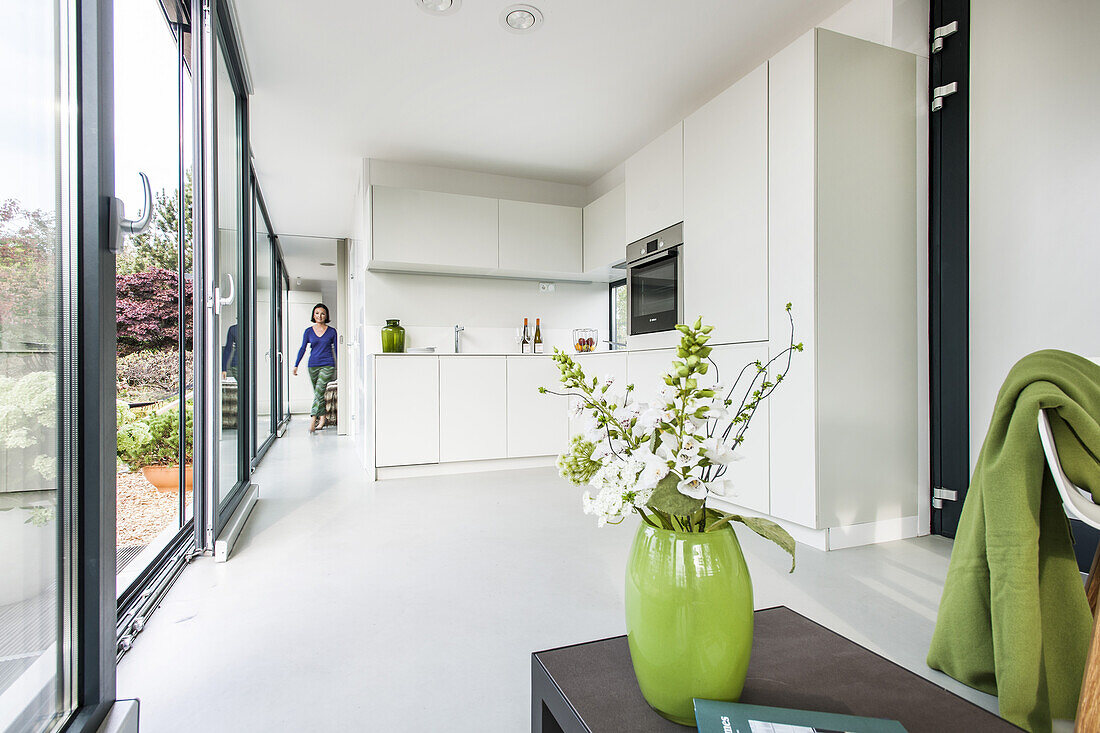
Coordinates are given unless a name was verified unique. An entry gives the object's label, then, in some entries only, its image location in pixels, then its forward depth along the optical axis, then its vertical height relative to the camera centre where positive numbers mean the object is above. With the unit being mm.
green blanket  1155 -417
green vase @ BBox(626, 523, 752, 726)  667 -307
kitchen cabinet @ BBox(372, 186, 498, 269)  4188 +1033
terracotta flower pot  2234 -450
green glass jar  4266 +215
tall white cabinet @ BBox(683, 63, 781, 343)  2688 +777
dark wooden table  669 -416
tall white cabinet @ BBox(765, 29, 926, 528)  2383 +371
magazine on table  615 -395
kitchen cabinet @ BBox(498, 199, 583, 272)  4535 +1043
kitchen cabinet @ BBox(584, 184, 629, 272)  4211 +1038
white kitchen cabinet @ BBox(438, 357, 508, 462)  4152 -322
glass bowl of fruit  4602 +200
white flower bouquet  672 -111
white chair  912 -298
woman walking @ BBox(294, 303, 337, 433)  7324 +143
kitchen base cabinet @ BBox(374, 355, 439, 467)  3986 -316
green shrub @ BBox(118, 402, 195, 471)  1824 -259
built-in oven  3352 +527
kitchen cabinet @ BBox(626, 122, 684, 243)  3371 +1126
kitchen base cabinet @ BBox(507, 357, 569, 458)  4367 -360
